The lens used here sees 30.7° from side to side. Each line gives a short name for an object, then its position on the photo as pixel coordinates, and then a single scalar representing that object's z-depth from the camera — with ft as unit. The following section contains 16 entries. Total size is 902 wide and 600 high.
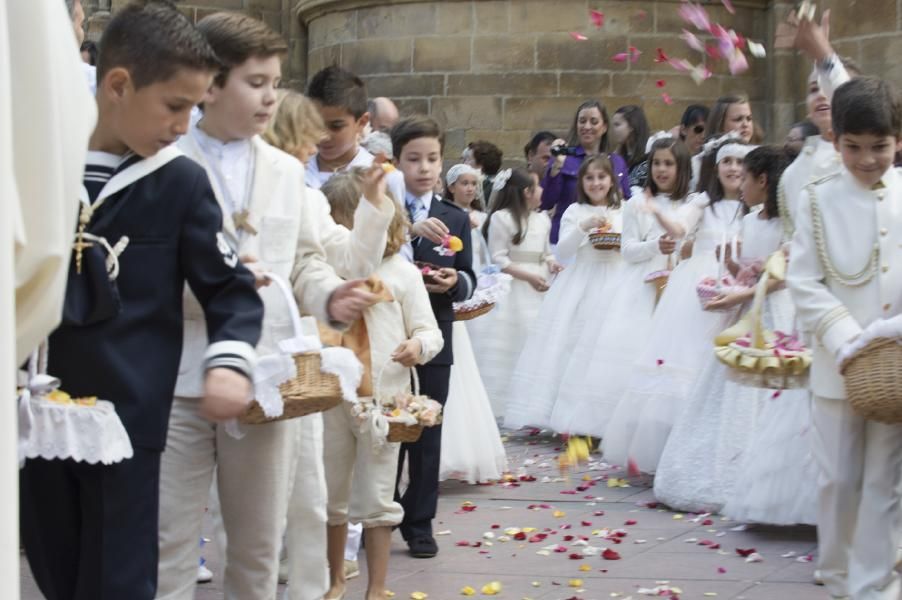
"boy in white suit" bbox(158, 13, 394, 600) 14.48
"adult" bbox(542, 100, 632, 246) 42.01
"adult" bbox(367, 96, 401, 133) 31.68
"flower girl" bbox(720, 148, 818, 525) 24.44
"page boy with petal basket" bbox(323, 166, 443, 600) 19.95
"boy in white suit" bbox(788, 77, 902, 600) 18.80
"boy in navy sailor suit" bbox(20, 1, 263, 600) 12.19
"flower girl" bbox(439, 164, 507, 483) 28.68
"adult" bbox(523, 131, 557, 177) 48.08
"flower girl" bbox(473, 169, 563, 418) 38.04
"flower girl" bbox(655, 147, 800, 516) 26.55
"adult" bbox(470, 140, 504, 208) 48.98
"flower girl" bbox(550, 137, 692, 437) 32.71
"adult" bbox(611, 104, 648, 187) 42.37
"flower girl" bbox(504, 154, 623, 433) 35.19
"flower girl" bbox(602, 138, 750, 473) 29.60
